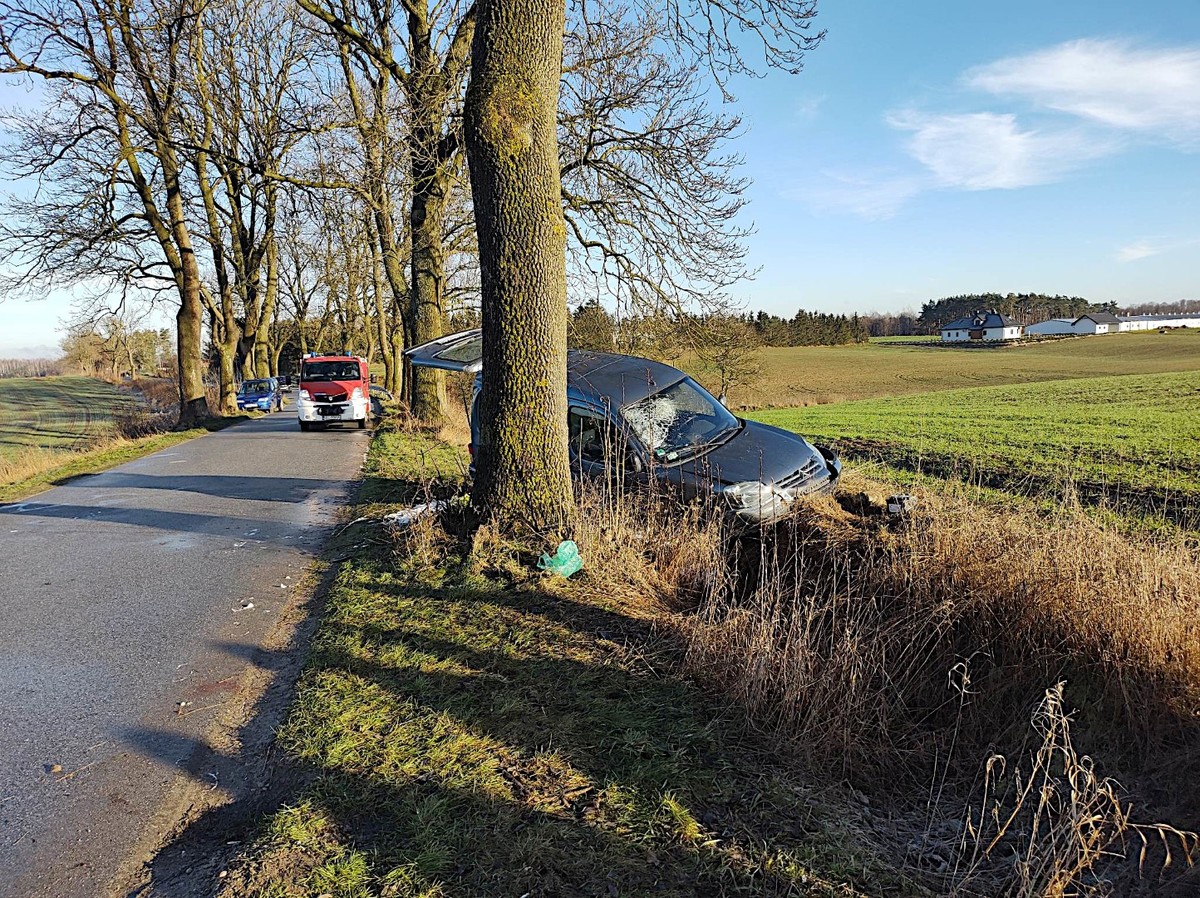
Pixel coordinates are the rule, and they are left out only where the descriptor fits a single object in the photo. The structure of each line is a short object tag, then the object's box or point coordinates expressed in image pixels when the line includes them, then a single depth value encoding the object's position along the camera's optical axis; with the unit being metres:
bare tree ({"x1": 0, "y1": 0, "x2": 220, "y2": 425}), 16.89
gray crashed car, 6.36
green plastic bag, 5.27
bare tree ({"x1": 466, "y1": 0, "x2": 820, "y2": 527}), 5.74
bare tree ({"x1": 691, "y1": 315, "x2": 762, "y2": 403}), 14.63
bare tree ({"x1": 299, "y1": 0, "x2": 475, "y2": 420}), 12.29
